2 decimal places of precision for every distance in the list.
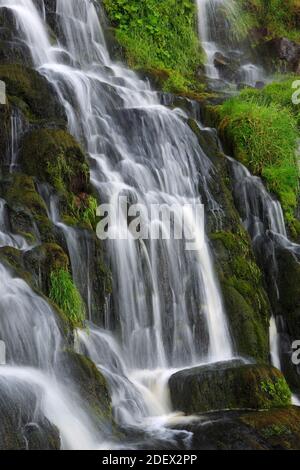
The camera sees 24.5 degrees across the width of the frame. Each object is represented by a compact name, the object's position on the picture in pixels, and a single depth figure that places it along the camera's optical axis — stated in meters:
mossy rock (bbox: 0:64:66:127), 10.35
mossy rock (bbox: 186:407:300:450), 6.24
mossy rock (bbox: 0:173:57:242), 8.20
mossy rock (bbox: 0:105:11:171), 9.47
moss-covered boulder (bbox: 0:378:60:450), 5.31
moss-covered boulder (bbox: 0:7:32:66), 12.37
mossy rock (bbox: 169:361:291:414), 7.61
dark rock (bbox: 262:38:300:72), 19.39
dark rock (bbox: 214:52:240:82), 18.75
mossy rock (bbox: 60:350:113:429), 6.52
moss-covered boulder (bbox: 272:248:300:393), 10.45
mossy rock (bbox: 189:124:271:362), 9.85
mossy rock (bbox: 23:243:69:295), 7.68
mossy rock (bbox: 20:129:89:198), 9.27
